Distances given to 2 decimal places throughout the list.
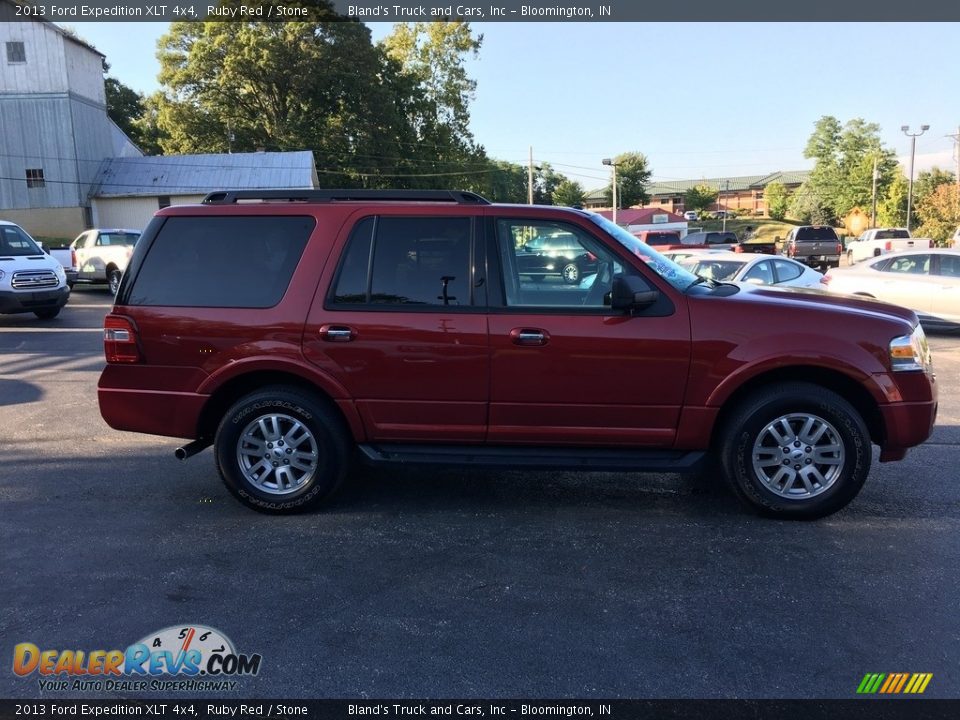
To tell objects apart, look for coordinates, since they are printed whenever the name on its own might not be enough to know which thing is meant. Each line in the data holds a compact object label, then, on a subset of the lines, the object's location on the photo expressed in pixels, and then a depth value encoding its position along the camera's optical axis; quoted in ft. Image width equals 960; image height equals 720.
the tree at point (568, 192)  282.48
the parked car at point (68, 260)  65.92
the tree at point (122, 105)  198.18
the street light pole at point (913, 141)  148.77
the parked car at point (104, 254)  69.36
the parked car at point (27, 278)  44.91
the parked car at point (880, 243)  99.76
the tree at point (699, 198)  331.57
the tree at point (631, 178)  255.70
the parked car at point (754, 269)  37.45
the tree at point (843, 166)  240.94
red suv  14.69
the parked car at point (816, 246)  99.19
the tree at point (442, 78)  181.06
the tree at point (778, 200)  313.53
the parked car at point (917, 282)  39.63
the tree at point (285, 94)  140.46
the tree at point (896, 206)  206.18
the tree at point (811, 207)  252.21
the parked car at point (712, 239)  115.28
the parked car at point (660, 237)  98.02
